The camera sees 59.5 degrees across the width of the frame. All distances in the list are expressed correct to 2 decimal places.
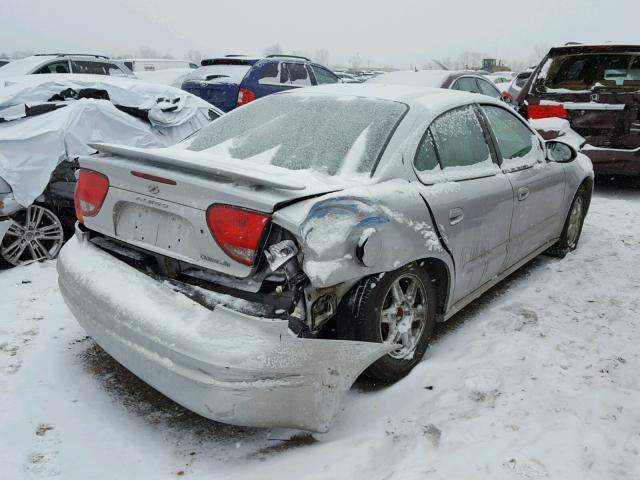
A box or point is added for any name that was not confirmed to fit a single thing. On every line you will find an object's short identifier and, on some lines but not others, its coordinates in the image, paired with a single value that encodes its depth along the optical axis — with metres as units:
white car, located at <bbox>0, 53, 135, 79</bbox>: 9.63
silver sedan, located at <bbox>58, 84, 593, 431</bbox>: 2.25
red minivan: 6.50
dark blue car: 9.29
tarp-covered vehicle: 4.43
